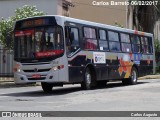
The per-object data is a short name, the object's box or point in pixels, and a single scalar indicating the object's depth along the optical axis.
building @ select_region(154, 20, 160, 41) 56.17
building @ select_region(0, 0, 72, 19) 35.34
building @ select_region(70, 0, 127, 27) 46.72
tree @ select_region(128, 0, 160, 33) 46.12
